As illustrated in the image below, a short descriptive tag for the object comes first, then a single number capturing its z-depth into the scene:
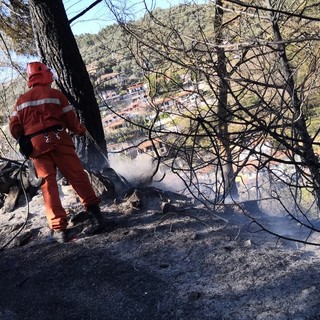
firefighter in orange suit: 4.29
